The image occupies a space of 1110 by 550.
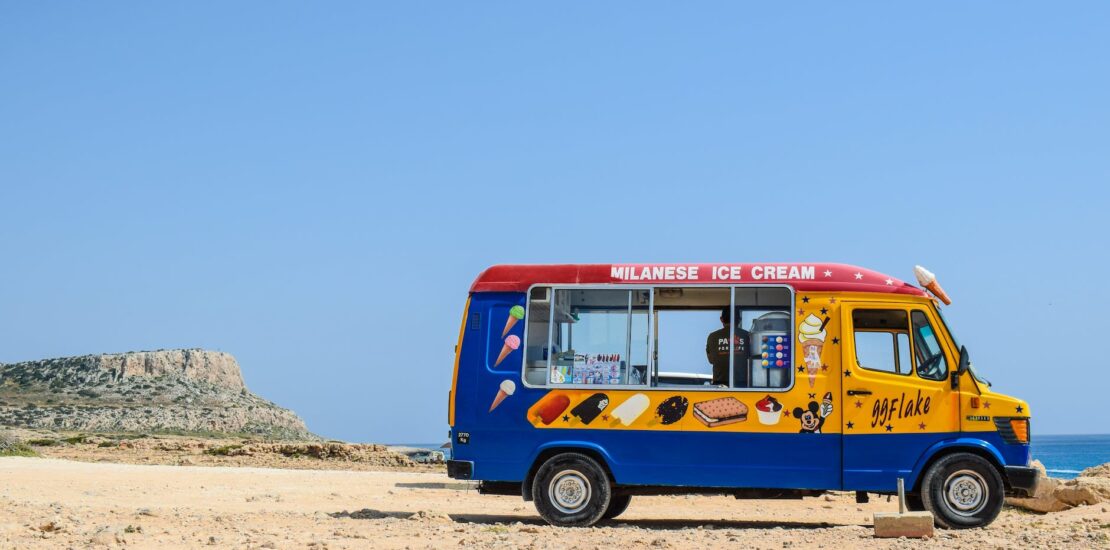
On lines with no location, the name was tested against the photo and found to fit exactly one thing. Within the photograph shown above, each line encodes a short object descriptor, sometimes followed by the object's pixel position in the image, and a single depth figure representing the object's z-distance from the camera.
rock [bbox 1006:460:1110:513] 16.77
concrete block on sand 12.33
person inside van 13.80
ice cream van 13.46
